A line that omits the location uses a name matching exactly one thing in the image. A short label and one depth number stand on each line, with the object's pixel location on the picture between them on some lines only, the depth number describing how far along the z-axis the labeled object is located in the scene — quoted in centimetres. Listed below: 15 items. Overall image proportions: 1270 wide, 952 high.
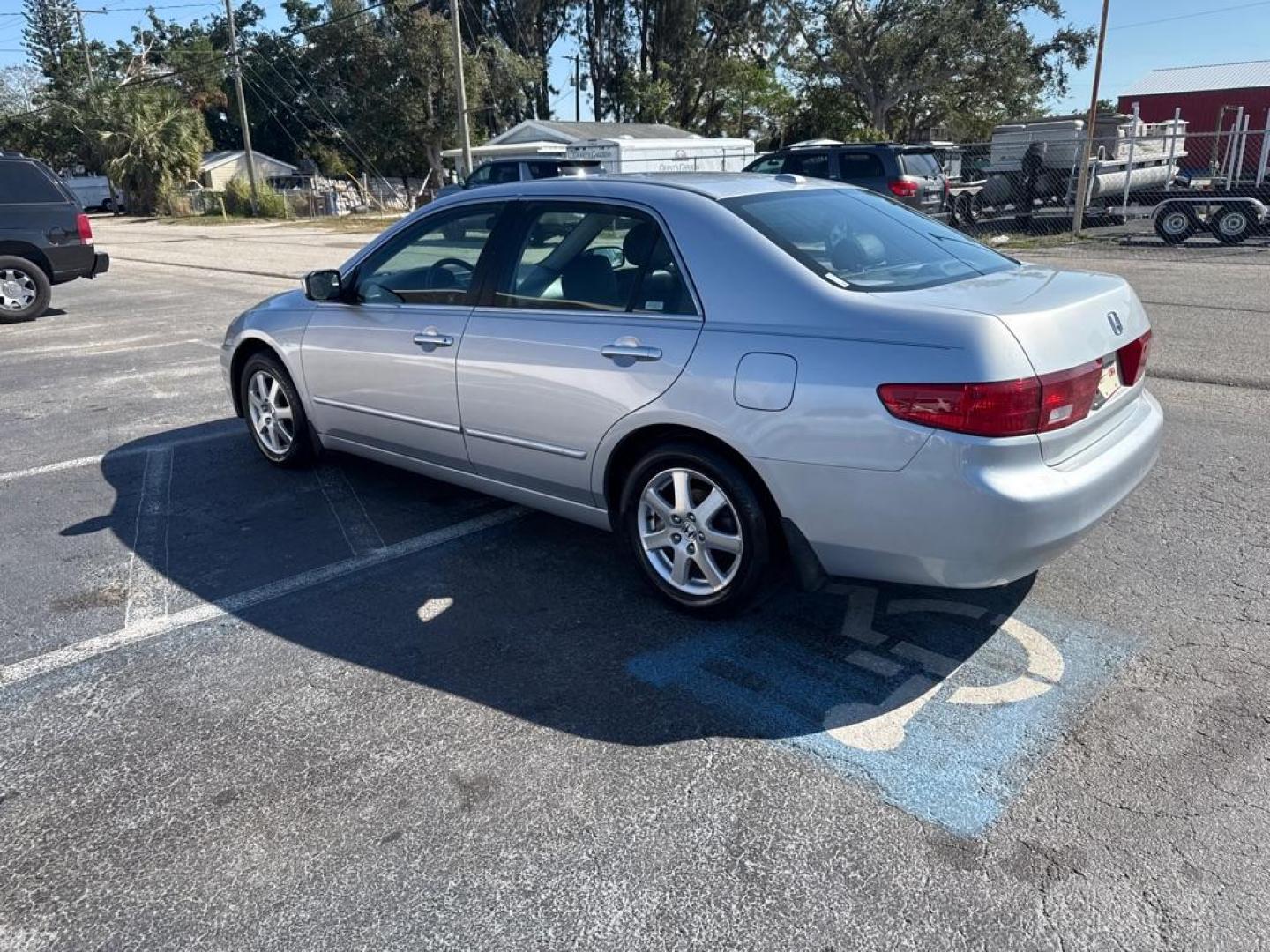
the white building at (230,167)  6116
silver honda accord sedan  297
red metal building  3903
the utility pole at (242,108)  3997
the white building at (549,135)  3938
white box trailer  3350
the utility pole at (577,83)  6022
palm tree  4853
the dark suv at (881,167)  1652
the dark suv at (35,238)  1185
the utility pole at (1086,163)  1644
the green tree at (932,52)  4181
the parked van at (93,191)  6199
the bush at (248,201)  4288
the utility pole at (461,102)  2811
